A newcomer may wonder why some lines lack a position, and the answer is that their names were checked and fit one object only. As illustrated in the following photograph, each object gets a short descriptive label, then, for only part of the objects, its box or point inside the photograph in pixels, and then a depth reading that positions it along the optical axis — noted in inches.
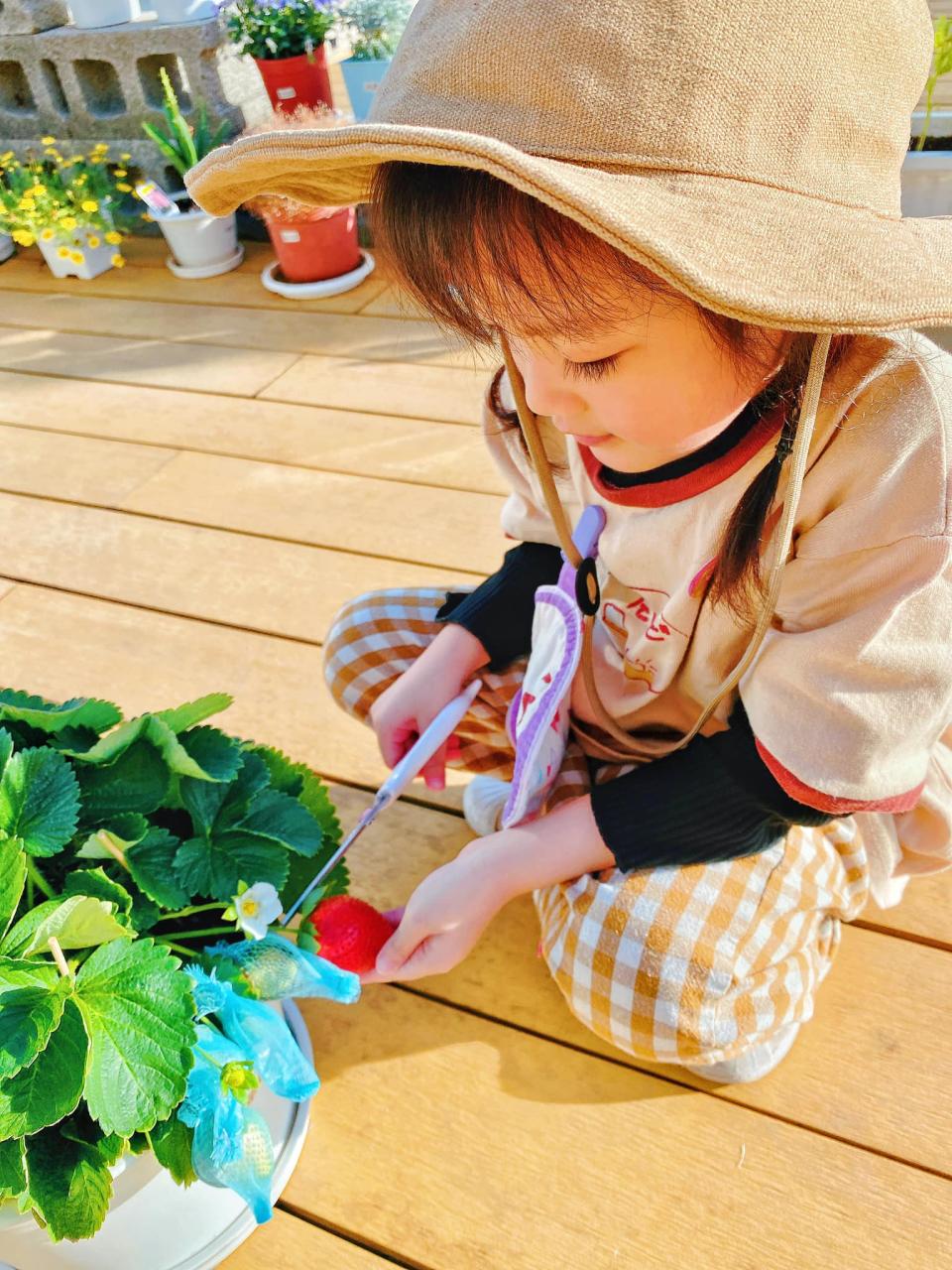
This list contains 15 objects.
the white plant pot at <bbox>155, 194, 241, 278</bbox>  83.1
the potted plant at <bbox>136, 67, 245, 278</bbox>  82.8
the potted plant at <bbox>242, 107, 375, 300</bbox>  76.5
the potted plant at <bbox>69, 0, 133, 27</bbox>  89.7
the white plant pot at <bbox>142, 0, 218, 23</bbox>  87.6
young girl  17.0
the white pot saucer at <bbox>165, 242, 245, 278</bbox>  86.8
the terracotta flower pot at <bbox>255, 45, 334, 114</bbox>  83.6
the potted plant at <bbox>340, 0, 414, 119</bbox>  88.7
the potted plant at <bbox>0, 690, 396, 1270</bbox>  20.0
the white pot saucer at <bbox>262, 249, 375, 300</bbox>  80.0
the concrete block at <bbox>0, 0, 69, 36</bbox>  90.9
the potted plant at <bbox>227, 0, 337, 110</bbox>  82.6
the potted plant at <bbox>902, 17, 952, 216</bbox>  58.8
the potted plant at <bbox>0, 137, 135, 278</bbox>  85.6
